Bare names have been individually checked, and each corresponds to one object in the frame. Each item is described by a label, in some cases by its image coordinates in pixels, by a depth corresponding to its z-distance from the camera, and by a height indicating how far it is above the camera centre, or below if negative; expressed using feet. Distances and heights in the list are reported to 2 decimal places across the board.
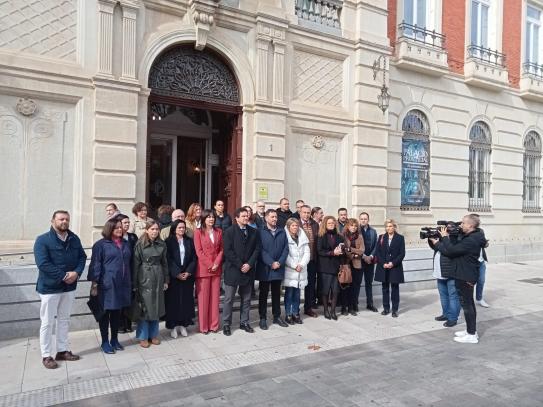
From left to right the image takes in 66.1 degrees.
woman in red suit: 21.31 -3.51
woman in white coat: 23.08 -3.47
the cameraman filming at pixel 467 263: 20.63 -2.74
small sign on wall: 32.58 +0.90
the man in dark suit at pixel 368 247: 26.03 -2.54
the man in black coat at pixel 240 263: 21.52 -3.03
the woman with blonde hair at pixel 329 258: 24.08 -3.03
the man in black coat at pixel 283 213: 27.13 -0.54
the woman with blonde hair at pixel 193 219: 21.79 -0.85
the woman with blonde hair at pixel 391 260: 25.25 -3.25
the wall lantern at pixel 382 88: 37.70 +10.72
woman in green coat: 18.85 -3.40
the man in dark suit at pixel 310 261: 24.86 -3.32
